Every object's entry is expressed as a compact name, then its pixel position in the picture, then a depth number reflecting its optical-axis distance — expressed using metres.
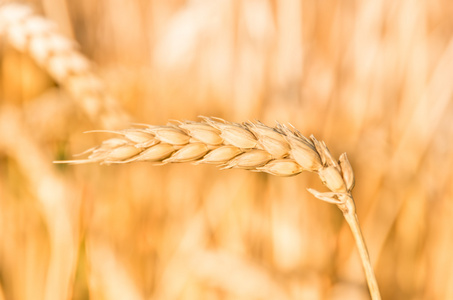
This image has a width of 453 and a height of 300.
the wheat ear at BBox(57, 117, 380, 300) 0.43
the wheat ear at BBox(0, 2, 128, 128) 0.59
